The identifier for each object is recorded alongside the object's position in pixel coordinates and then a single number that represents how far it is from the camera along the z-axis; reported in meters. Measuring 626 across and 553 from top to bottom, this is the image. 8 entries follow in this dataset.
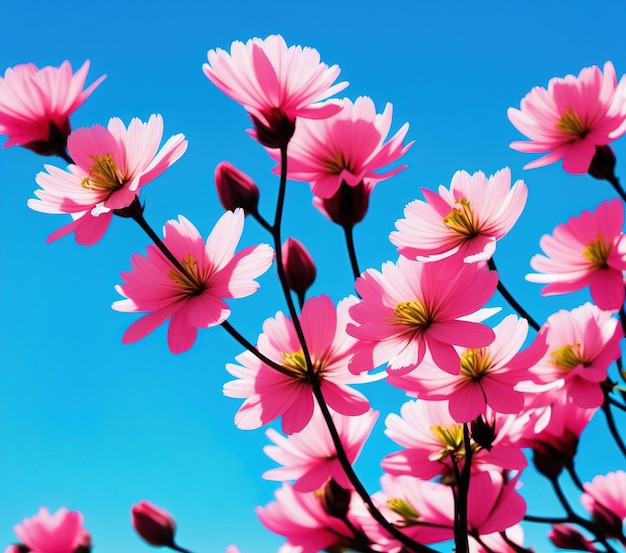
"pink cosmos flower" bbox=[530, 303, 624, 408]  0.74
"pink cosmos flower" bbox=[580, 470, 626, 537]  0.83
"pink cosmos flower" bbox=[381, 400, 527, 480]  0.74
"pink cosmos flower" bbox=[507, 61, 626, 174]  0.82
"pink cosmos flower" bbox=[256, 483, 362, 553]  0.83
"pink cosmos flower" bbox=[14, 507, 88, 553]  1.04
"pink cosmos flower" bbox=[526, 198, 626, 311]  0.79
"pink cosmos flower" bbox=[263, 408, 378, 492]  0.76
